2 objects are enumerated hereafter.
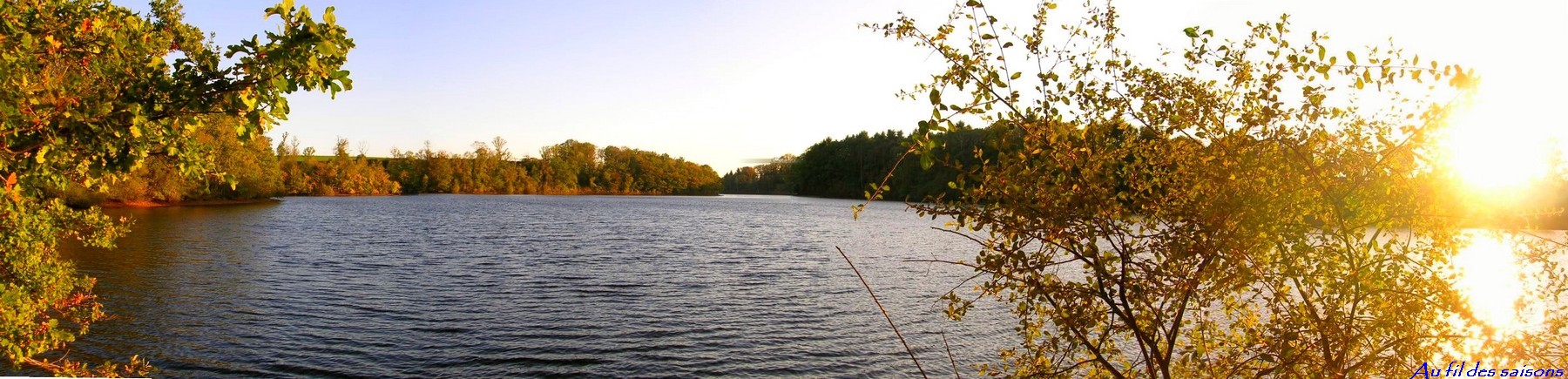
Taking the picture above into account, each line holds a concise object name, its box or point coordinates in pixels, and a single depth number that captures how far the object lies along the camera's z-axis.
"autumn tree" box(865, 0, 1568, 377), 3.90
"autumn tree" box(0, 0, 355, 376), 3.84
